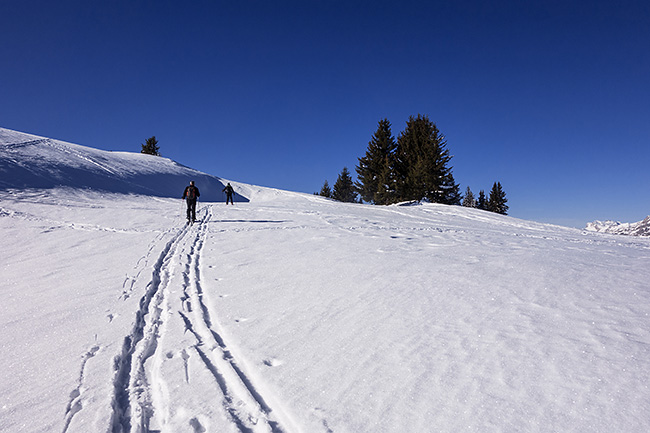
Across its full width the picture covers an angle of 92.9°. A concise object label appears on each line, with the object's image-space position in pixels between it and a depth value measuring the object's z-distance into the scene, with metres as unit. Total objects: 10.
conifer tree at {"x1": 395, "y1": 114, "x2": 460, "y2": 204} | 30.70
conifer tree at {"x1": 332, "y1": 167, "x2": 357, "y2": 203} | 54.76
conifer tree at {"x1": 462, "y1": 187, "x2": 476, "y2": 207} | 57.86
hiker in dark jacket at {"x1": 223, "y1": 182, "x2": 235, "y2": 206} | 22.25
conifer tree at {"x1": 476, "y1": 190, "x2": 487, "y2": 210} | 52.32
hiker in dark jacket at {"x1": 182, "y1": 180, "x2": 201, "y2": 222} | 13.56
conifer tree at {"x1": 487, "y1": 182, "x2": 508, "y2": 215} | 50.41
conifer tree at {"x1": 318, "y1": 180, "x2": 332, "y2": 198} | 65.43
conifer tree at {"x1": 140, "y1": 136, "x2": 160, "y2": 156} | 57.38
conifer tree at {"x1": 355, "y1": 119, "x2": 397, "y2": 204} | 33.56
